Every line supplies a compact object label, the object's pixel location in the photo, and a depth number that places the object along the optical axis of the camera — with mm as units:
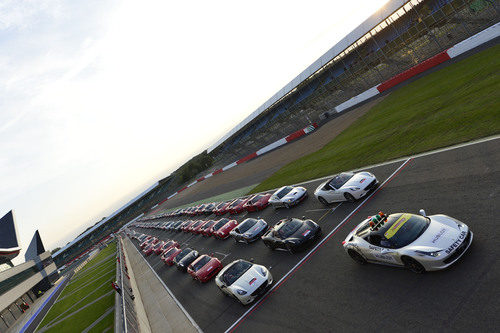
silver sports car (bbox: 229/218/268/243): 19469
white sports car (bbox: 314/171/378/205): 15106
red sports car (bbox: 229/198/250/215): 28012
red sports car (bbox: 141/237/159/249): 40844
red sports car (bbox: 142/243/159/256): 38138
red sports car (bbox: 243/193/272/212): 24672
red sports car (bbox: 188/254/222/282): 18422
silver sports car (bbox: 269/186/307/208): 20391
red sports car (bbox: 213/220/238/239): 24688
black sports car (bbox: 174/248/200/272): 23359
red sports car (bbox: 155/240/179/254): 31277
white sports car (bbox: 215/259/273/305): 12617
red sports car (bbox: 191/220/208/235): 32581
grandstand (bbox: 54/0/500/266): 33375
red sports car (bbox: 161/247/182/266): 27484
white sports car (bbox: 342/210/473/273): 7762
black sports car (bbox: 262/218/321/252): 13922
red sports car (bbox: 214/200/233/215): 32312
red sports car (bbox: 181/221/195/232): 37875
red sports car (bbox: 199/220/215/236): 28955
